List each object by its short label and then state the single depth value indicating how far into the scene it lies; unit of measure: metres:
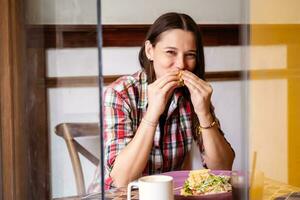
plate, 2.07
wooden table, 2.08
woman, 2.49
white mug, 2.01
